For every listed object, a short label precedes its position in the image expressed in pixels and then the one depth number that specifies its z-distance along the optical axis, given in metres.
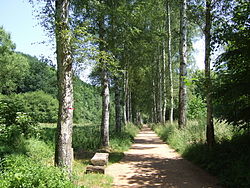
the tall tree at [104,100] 11.50
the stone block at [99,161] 7.55
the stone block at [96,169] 7.25
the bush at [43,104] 35.42
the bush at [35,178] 3.99
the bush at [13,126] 8.19
